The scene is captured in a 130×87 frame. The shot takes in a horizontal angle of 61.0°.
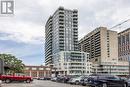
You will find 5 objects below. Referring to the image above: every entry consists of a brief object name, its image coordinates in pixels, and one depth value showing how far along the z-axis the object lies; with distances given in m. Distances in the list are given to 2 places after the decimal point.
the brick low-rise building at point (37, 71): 64.72
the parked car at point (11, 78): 18.61
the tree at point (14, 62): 34.32
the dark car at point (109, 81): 12.47
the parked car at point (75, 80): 18.01
